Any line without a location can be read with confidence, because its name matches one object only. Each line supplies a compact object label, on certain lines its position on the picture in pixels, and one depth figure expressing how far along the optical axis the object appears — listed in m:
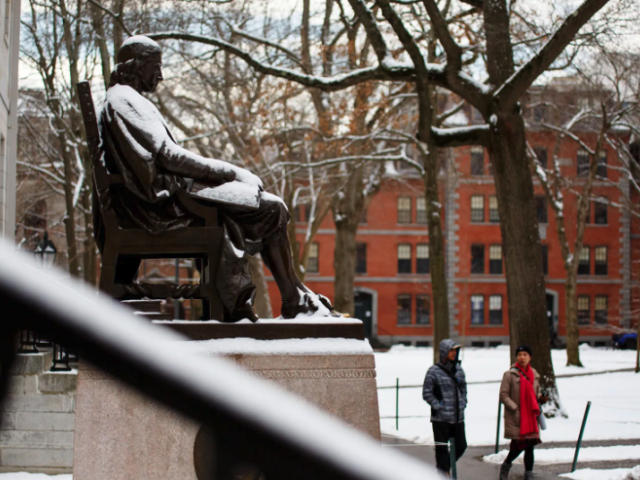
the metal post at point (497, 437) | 12.20
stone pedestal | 5.53
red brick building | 54.38
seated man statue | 6.15
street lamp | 20.26
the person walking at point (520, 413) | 9.72
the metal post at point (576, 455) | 10.85
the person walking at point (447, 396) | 9.59
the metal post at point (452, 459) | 8.22
